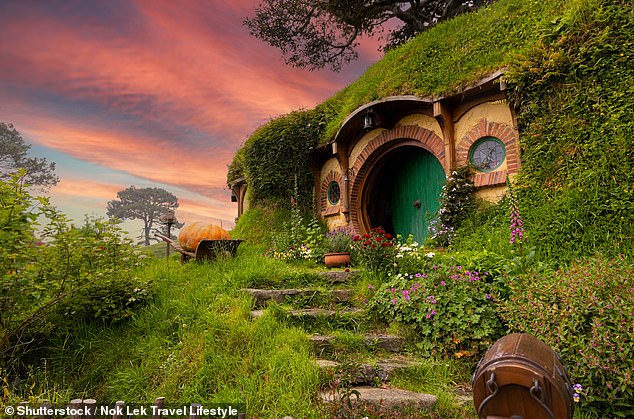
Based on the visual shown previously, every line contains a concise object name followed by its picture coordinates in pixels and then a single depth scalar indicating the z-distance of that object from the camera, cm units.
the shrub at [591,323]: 259
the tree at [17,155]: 1909
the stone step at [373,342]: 352
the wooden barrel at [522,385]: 143
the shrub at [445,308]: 352
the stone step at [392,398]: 272
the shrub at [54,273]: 339
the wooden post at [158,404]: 211
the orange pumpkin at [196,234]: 725
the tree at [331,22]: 1278
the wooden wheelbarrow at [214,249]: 591
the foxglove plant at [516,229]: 468
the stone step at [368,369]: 292
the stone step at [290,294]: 443
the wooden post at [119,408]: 214
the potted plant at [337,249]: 595
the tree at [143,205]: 2955
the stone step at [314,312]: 396
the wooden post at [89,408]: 214
